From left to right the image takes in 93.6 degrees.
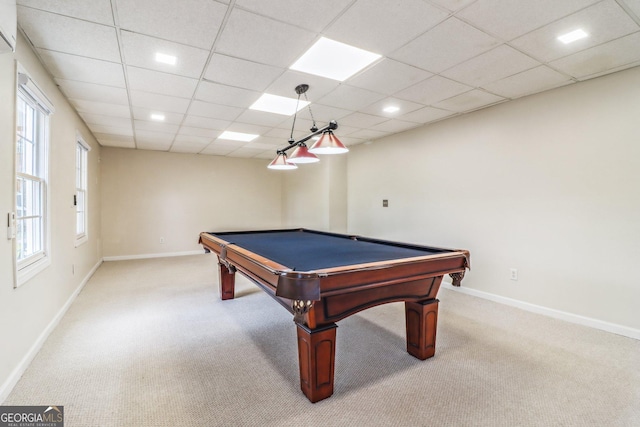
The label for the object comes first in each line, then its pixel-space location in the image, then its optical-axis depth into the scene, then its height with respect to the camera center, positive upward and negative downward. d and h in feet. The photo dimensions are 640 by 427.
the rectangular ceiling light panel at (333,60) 7.57 +4.09
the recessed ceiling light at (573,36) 6.80 +4.06
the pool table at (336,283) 5.44 -1.44
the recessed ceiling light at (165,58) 7.77 +3.98
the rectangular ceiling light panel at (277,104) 11.03 +4.09
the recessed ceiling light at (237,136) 16.28 +4.15
